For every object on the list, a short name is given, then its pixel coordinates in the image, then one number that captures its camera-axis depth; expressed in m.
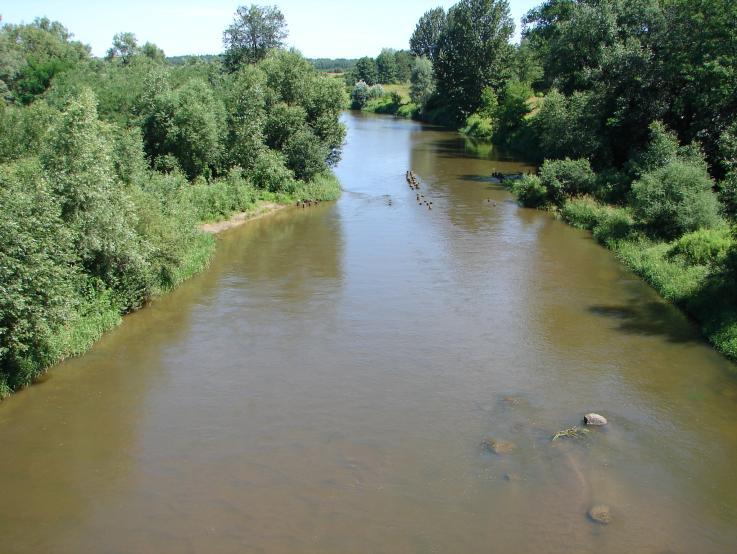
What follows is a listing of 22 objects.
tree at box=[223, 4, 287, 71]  70.25
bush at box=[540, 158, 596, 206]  41.31
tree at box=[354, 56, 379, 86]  152.25
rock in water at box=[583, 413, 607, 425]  17.52
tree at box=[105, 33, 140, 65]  75.25
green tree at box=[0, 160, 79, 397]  17.17
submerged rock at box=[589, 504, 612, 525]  14.05
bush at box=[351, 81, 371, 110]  128.38
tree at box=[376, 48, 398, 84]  153.62
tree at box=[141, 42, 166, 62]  80.81
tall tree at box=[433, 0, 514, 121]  83.00
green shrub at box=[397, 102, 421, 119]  107.69
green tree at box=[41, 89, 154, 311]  21.38
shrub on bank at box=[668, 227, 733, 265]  25.83
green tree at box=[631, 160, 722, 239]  29.64
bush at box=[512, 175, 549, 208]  42.91
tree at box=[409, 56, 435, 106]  106.07
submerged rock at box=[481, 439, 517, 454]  16.29
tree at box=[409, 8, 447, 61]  147.50
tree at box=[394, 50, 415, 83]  155.50
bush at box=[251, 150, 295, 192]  42.31
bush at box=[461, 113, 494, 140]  77.25
